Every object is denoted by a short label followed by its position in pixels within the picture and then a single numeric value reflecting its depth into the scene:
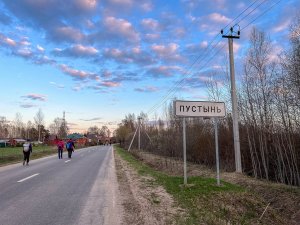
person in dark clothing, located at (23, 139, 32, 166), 15.58
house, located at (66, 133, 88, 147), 82.38
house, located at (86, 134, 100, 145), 90.49
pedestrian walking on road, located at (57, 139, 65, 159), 22.10
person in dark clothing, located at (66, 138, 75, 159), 22.26
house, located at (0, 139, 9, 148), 63.20
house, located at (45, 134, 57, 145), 71.20
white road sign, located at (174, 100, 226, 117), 7.50
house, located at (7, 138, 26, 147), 65.00
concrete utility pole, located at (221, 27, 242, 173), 9.88
